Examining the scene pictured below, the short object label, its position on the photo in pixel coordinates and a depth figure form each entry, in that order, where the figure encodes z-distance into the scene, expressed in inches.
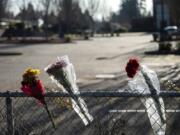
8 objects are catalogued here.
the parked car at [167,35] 1423.3
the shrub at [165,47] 944.6
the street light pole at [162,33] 1305.2
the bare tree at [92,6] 3099.6
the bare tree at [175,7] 727.3
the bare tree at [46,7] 1925.4
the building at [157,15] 2711.2
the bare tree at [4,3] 2149.4
